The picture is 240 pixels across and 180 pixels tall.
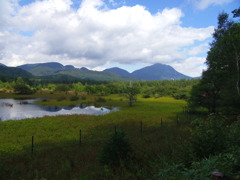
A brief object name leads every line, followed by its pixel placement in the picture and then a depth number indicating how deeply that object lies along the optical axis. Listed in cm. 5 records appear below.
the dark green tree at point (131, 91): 7753
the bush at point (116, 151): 1073
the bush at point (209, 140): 775
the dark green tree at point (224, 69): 2480
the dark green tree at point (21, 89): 13388
